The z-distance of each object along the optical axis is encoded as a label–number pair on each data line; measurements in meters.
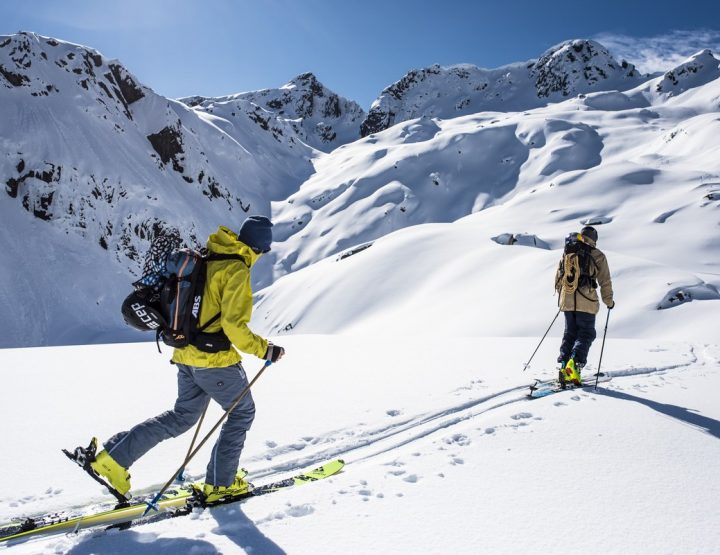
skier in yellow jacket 3.11
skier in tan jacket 6.29
